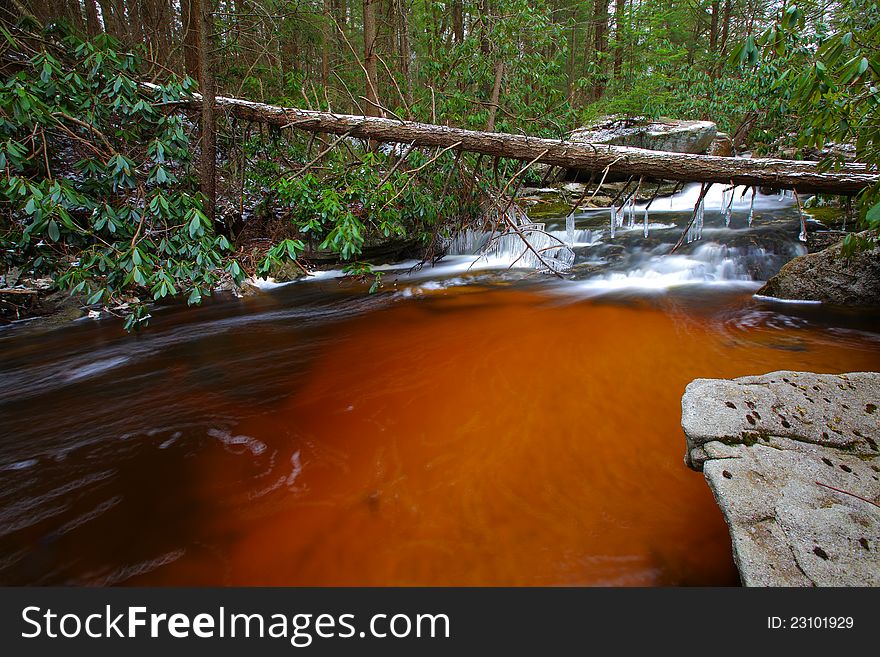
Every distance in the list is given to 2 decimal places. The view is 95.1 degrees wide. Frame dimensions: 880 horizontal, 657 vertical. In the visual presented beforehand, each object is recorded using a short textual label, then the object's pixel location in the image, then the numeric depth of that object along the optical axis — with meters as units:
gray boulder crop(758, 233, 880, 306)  5.00
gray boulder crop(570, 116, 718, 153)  11.83
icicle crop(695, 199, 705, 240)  8.12
